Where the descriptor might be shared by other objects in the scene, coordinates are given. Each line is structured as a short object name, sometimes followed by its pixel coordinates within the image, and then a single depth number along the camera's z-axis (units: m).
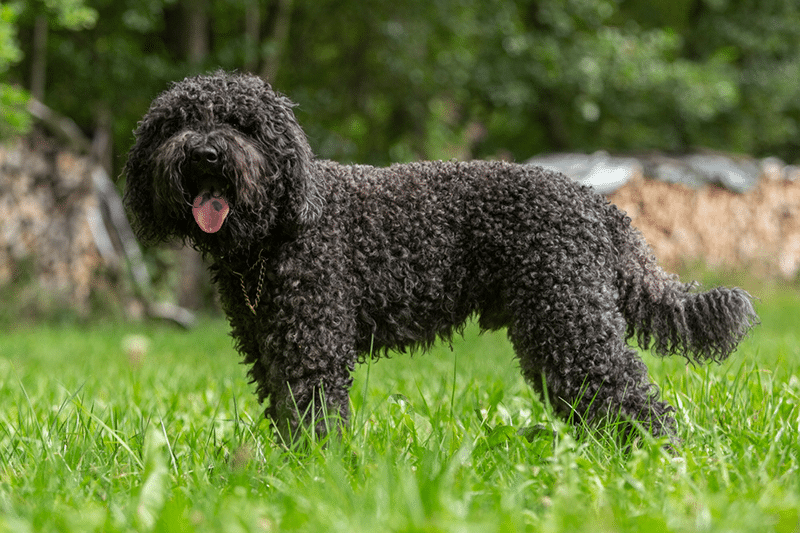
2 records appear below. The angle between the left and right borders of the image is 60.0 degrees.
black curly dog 2.95
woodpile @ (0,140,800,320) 10.12
